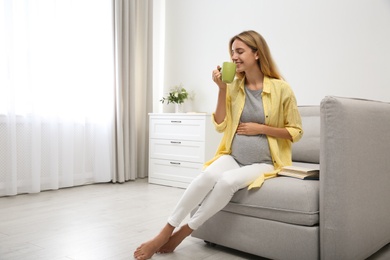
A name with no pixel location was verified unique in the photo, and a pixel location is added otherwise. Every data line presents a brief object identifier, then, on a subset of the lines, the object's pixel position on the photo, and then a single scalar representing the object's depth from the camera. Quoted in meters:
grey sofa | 1.49
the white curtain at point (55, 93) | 3.01
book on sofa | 1.68
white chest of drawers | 3.41
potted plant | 3.93
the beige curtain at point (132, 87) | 3.75
